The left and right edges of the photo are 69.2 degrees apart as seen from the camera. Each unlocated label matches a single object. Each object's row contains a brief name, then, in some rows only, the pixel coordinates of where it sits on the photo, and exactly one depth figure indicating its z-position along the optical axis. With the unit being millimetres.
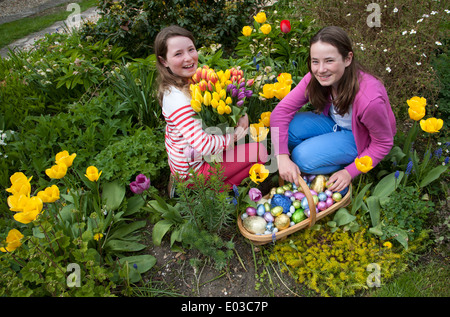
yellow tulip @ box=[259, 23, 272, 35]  2500
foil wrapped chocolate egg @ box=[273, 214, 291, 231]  1764
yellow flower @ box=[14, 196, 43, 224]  1295
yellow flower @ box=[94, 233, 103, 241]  1613
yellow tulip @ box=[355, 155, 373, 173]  1520
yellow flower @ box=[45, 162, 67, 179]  1470
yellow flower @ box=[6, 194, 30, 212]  1300
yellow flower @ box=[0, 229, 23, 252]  1401
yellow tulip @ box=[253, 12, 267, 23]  2514
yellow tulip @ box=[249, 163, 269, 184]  1652
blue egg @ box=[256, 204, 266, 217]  1838
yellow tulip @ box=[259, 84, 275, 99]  1961
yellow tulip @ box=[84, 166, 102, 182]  1544
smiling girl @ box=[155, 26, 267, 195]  1788
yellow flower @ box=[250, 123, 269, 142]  1816
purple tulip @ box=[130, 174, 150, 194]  1591
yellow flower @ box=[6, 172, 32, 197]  1386
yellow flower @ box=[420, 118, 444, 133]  1697
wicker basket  1675
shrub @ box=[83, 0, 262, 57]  3045
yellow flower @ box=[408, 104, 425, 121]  1744
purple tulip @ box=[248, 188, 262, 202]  1764
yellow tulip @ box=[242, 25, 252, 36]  2533
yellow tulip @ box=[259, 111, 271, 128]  2051
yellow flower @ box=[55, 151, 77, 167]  1485
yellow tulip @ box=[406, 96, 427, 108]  1754
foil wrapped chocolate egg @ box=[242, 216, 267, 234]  1770
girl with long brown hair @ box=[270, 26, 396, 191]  1683
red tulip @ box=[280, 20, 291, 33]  2480
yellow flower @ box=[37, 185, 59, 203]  1405
